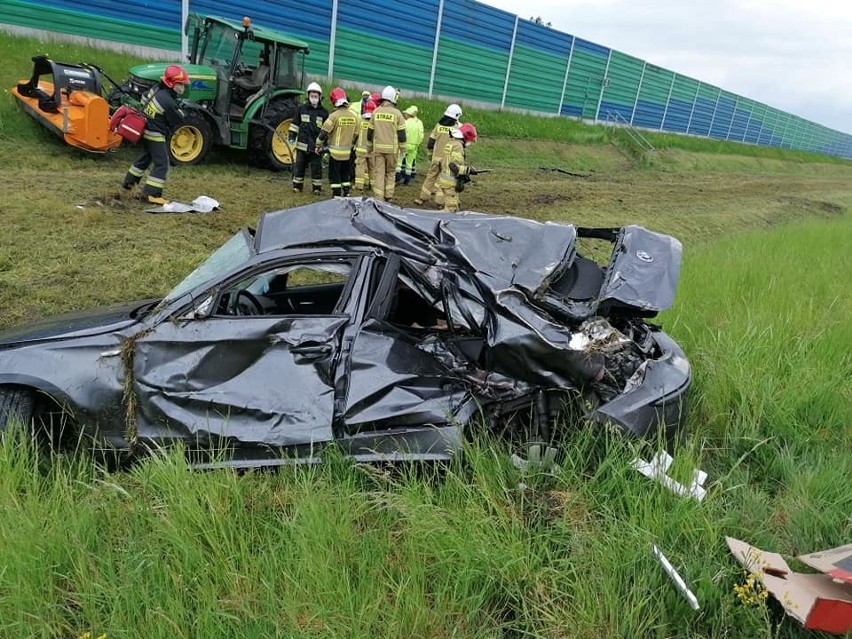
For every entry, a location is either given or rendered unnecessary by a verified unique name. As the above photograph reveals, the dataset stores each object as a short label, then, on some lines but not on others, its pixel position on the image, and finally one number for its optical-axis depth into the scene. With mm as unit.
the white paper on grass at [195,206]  7891
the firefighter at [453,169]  9672
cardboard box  2188
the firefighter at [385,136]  9680
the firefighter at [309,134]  9750
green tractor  9797
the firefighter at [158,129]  7699
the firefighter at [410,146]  11891
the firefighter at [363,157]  9984
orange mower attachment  8875
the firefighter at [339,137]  9562
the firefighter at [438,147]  10242
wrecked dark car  3053
